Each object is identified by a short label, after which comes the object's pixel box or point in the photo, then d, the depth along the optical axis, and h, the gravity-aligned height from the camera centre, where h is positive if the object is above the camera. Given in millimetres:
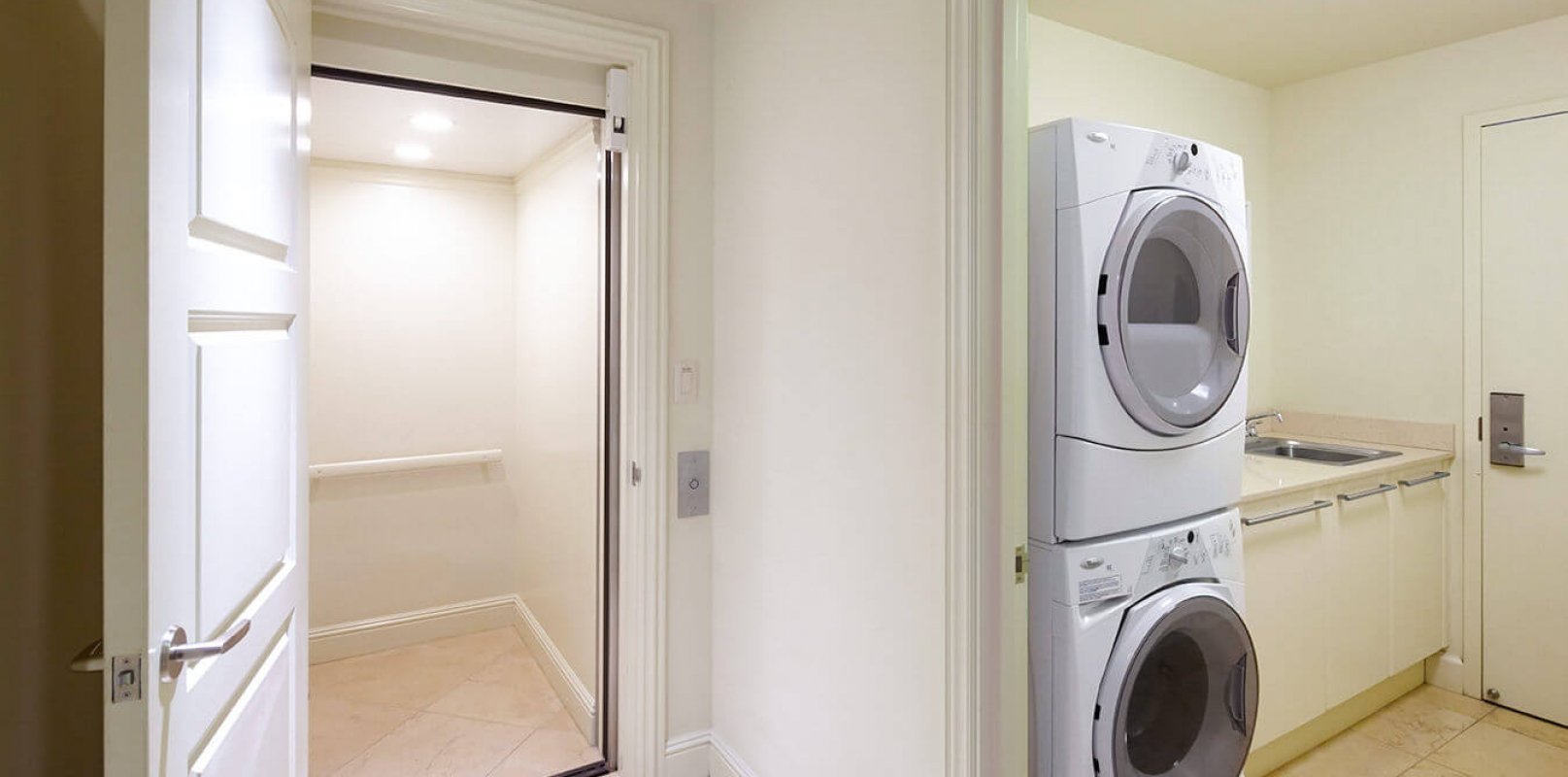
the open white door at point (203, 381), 810 +2
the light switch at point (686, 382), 2105 +6
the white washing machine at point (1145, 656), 1538 -609
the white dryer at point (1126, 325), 1552 +134
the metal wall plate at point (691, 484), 2121 -290
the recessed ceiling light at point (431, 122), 2598 +938
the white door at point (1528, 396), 2592 -37
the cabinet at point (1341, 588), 2133 -657
